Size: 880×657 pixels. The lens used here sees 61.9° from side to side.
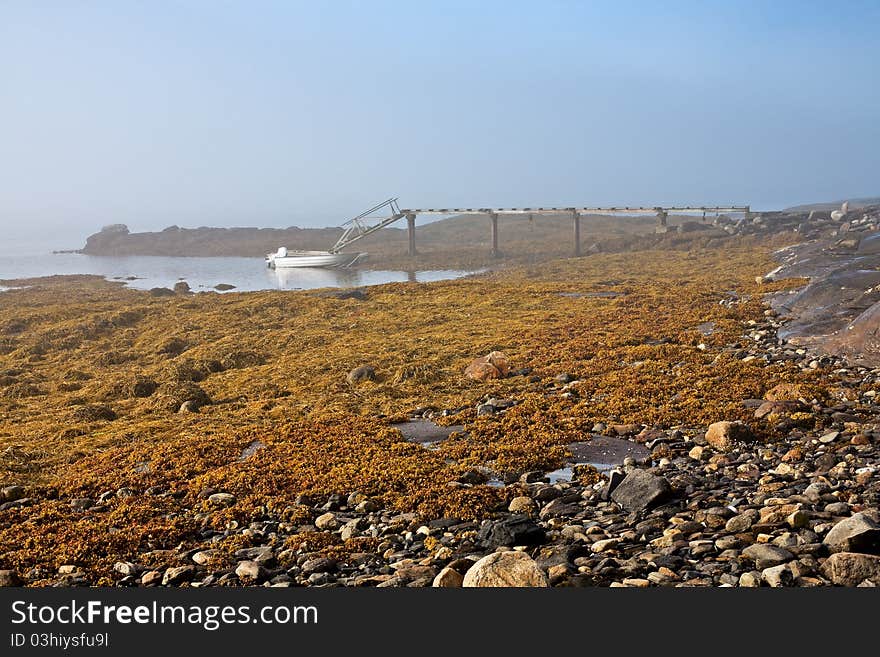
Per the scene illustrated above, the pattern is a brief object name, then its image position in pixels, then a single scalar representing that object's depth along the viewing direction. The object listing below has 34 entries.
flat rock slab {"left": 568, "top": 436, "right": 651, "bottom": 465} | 10.09
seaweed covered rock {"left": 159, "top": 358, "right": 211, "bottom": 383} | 17.69
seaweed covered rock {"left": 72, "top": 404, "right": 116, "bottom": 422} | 14.47
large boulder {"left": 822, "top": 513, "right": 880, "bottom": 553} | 6.23
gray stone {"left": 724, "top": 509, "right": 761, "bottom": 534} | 7.06
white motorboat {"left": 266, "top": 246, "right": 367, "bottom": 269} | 63.25
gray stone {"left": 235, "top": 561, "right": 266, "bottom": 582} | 6.72
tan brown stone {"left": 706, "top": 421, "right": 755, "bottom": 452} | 9.92
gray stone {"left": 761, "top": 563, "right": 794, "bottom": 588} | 5.86
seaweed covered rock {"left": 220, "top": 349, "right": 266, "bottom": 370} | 19.45
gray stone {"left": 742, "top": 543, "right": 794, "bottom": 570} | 6.21
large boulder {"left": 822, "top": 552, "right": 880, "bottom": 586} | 5.79
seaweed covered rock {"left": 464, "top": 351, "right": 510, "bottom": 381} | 15.56
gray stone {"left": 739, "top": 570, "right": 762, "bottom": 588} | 5.91
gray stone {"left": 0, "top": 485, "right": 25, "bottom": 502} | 9.50
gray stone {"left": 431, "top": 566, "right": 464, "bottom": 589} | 6.12
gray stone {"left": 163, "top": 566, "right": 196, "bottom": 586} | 6.74
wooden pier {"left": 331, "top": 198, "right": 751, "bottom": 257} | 64.94
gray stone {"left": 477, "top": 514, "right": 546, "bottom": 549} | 7.21
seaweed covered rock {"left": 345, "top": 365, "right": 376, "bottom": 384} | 16.20
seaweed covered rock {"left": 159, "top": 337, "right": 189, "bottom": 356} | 22.39
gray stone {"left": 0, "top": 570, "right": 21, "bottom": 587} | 6.90
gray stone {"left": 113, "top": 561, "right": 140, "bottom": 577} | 7.04
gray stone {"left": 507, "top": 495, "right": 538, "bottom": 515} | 8.26
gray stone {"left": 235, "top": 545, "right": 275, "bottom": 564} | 7.14
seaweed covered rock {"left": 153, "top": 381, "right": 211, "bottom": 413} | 14.77
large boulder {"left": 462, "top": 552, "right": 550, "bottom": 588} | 5.79
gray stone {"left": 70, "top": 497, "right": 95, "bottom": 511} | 9.05
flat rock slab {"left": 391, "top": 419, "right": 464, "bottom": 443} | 11.71
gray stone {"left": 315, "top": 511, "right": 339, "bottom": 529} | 8.02
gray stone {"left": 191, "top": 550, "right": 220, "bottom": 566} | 7.18
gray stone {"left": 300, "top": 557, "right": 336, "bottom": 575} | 6.82
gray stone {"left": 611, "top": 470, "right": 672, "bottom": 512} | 7.93
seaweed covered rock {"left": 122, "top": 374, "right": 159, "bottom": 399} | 16.80
